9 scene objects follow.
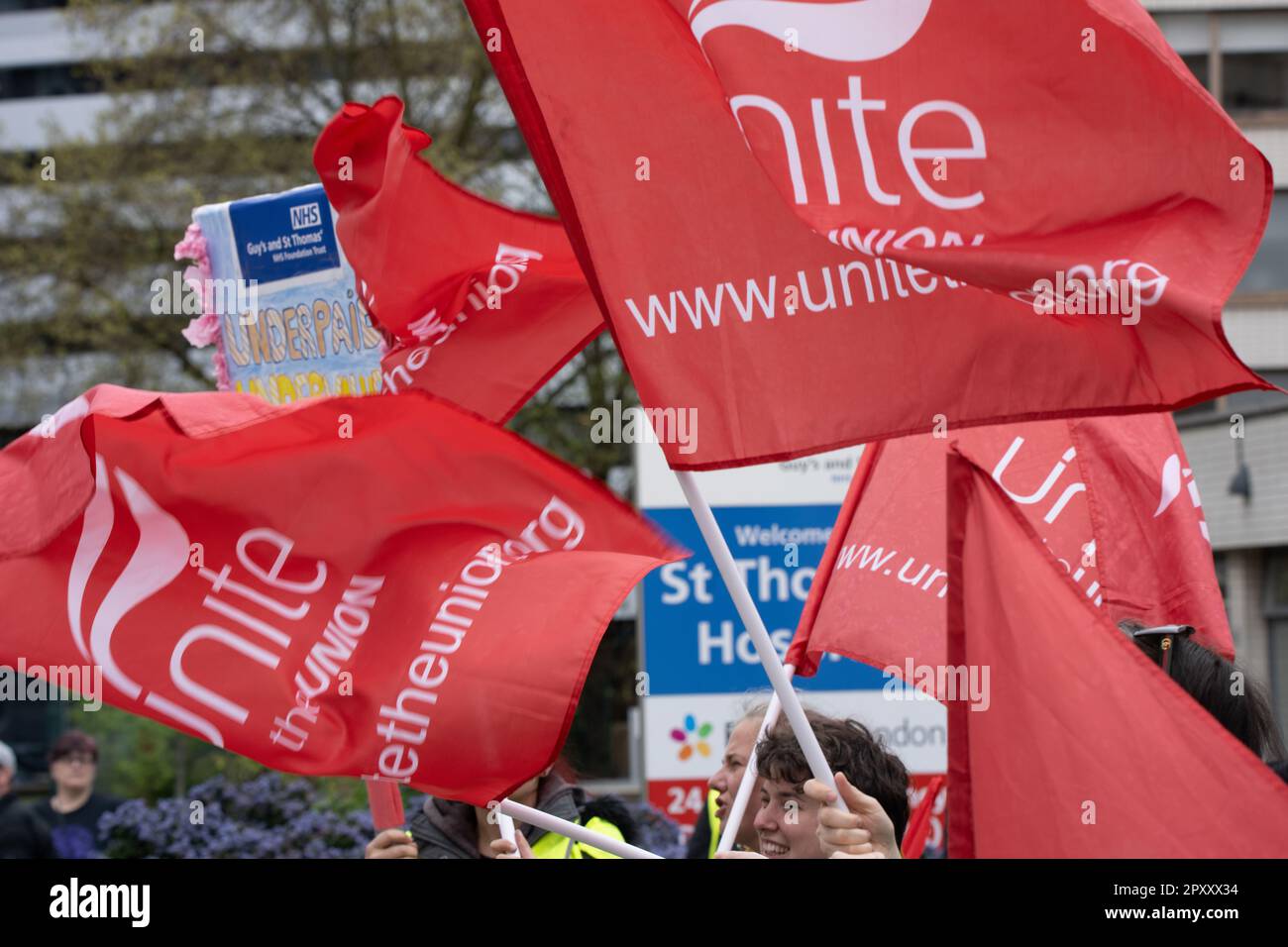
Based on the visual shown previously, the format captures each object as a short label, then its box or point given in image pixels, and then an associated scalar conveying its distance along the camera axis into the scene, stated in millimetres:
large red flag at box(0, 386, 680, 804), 8031
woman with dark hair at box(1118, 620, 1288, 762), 8148
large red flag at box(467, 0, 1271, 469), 7312
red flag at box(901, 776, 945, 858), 10125
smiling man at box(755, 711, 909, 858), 8578
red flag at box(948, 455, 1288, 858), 6590
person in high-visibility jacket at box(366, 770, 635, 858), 10203
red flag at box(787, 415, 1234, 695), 9859
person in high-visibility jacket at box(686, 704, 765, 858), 9844
